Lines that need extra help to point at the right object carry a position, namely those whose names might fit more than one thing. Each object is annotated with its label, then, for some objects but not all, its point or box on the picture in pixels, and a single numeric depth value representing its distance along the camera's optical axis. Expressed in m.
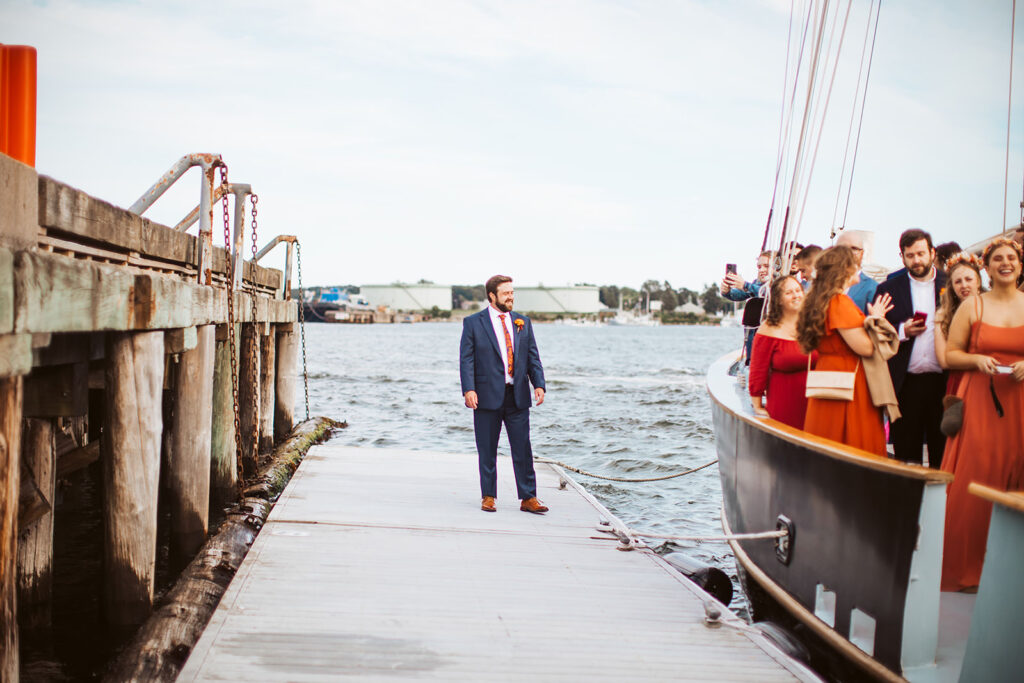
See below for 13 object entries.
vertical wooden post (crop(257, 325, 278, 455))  12.38
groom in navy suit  6.47
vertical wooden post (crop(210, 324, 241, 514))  8.80
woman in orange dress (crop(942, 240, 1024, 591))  4.48
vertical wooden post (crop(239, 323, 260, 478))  10.67
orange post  4.12
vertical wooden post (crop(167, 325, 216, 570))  6.88
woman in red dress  5.68
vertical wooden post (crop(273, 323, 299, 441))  13.61
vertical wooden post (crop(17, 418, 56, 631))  5.44
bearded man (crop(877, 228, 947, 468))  5.32
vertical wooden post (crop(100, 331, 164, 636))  5.04
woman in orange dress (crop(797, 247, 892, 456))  4.88
